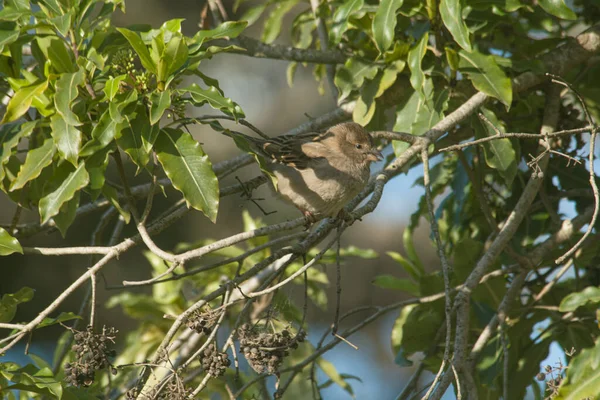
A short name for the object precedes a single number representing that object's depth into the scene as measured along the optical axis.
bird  8.03
